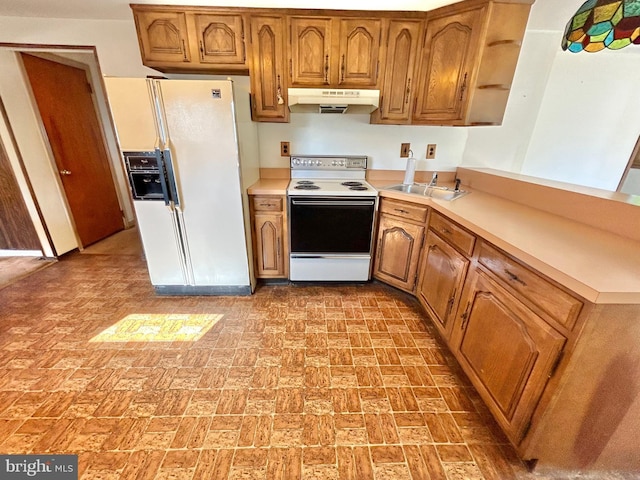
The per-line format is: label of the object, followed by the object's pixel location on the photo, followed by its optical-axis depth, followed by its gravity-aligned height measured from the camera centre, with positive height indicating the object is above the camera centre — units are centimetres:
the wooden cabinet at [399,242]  218 -80
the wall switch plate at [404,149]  272 -6
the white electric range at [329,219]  226 -64
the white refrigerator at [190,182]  189 -33
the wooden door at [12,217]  274 -86
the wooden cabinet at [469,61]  188 +60
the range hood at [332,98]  215 +33
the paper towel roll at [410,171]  252 -25
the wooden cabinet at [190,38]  205 +73
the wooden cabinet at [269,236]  232 -81
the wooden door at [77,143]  283 -10
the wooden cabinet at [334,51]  210 +68
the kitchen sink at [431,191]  219 -39
